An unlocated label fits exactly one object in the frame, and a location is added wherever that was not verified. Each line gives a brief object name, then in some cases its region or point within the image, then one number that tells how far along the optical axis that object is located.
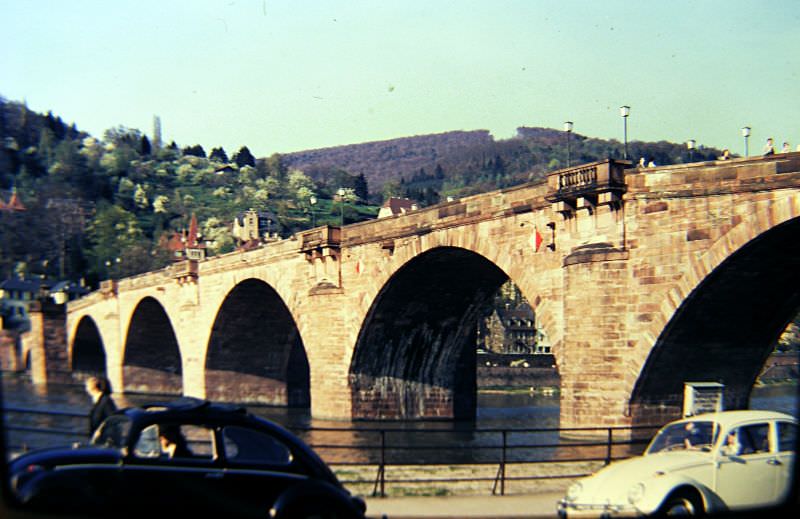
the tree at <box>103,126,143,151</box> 151.50
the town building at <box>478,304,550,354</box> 86.62
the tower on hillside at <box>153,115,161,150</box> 180.50
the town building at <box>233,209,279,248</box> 120.62
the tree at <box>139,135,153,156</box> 162.25
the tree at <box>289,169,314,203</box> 141.12
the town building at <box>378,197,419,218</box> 109.06
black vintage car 7.15
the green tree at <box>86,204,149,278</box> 65.56
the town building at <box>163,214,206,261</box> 102.62
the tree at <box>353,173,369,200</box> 170.25
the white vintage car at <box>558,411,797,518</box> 9.08
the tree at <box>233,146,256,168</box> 195.20
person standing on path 9.74
